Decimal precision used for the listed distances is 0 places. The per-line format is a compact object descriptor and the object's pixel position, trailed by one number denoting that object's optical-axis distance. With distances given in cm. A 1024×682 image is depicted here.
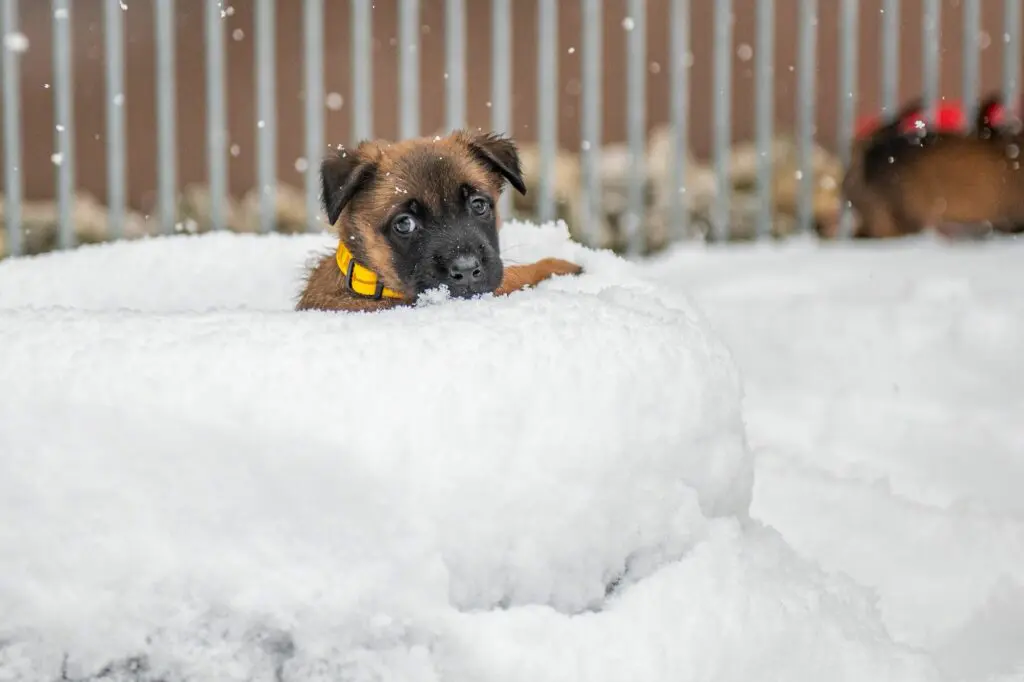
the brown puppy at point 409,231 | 296
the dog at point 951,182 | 730
